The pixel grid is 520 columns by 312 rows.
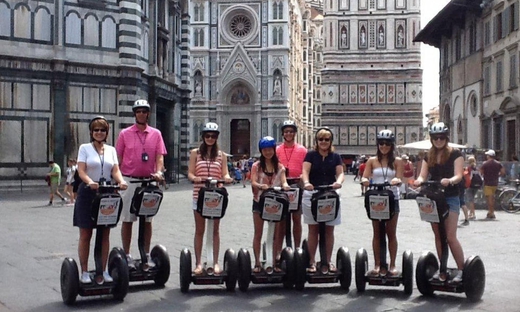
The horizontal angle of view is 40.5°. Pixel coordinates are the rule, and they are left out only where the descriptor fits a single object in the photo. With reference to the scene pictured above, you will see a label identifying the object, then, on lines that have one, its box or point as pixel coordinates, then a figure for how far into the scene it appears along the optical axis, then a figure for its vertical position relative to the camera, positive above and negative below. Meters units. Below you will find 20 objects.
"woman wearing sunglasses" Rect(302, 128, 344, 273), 7.75 -0.18
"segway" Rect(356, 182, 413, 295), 7.41 -1.00
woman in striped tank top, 7.74 -0.09
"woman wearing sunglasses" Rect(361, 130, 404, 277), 7.61 -0.14
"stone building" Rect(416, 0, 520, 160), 27.98 +4.08
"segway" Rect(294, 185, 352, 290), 7.55 -1.06
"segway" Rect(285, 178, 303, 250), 8.18 -0.49
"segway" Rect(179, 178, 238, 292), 7.49 -1.07
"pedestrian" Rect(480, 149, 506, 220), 17.55 -0.38
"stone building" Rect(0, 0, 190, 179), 24.95 +3.14
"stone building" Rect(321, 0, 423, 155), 68.25 +8.58
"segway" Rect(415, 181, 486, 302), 7.16 -1.10
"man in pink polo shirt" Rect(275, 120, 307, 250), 8.48 -0.01
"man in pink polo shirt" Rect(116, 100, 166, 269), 7.95 +0.02
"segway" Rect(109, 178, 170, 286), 7.64 -0.96
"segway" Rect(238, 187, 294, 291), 7.58 -1.09
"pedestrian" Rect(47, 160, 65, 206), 20.25 -0.65
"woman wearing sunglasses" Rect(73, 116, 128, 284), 7.03 -0.19
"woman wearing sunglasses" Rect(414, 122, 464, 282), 7.32 -0.15
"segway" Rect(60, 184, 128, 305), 6.89 -1.10
